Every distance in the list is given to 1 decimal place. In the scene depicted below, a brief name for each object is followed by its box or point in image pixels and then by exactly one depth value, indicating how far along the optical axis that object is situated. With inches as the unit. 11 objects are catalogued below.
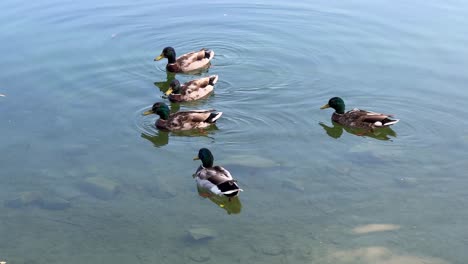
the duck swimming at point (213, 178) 408.8
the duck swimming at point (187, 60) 649.0
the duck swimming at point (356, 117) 504.1
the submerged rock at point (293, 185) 420.4
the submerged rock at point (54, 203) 408.5
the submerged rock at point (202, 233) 369.1
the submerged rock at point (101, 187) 420.8
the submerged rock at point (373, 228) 372.8
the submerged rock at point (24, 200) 413.4
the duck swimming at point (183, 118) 515.8
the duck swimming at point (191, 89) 584.1
